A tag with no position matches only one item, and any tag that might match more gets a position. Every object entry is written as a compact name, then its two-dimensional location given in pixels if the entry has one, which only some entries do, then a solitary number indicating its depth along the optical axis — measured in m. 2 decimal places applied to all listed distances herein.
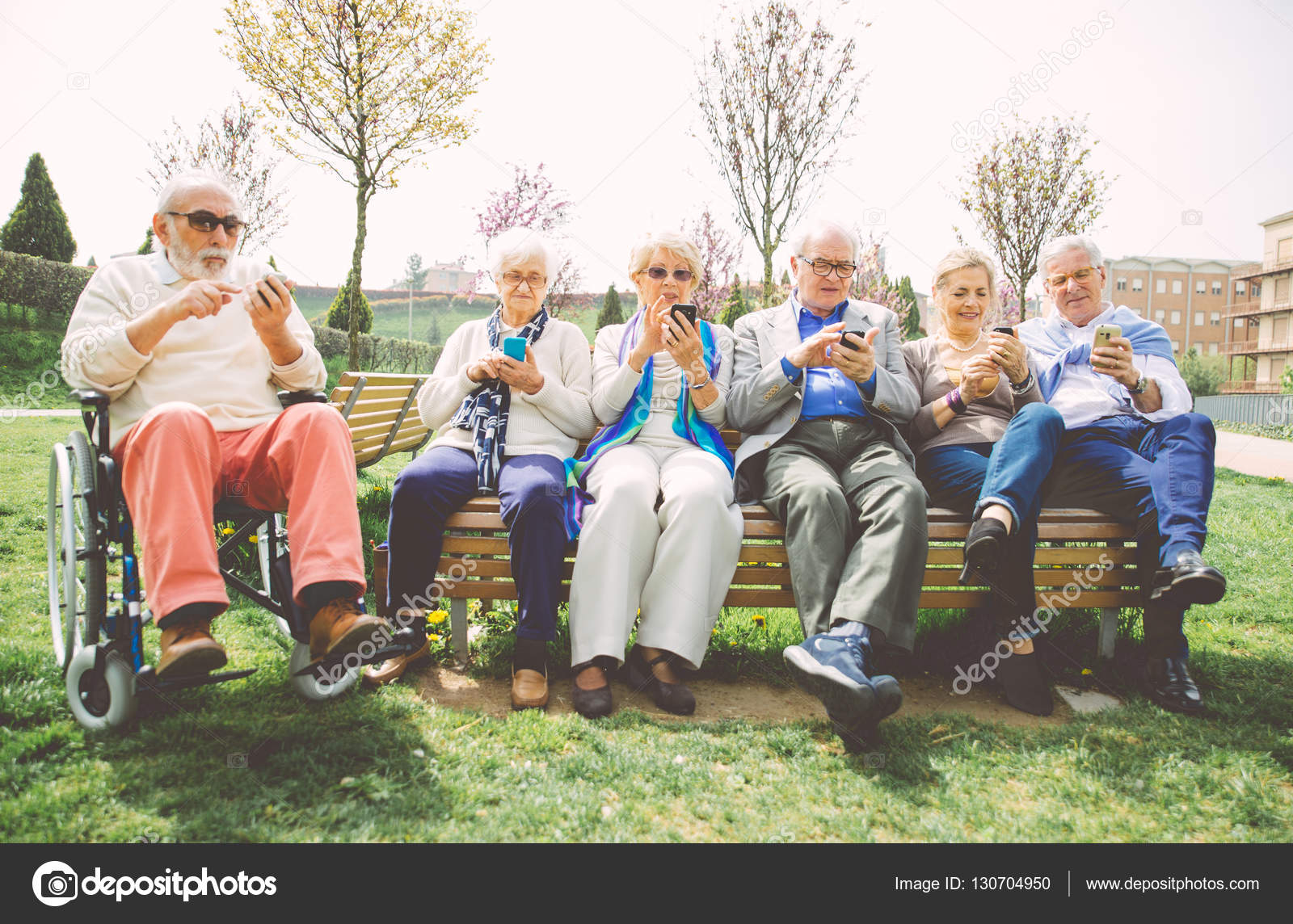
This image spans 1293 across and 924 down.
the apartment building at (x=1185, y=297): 64.88
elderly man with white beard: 2.10
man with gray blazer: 2.37
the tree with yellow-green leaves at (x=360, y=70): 7.77
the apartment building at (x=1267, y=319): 45.31
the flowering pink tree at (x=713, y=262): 14.16
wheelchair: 2.16
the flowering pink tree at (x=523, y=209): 12.40
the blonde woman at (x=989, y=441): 2.75
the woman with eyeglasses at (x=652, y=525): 2.70
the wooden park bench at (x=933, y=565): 2.86
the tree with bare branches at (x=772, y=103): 10.02
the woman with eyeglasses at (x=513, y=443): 2.71
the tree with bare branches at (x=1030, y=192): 12.80
